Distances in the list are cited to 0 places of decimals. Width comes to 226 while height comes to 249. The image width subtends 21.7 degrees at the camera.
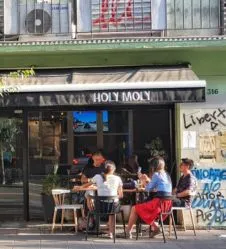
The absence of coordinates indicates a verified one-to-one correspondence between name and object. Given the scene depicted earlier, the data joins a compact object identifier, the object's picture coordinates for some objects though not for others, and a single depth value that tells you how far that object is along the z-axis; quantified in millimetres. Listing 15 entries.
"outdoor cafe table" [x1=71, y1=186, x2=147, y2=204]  10595
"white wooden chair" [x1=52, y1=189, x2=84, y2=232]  10648
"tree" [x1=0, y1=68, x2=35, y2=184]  12025
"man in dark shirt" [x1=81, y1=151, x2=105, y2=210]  10844
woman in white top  10062
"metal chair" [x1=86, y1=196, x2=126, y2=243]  9984
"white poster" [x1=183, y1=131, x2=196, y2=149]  11359
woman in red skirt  9969
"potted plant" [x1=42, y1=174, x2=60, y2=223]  11617
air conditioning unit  11453
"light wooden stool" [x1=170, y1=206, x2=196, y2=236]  10394
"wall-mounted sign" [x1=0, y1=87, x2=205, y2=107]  10195
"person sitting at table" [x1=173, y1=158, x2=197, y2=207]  10492
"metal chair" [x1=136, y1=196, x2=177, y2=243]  9938
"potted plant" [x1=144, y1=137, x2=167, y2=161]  11875
